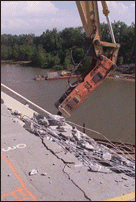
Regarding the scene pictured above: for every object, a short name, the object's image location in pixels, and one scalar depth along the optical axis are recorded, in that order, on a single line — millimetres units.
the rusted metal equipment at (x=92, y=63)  5922
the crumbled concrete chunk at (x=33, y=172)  3738
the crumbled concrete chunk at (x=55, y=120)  6905
